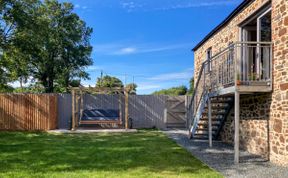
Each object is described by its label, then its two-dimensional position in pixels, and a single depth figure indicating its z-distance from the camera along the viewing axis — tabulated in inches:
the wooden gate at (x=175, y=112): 462.7
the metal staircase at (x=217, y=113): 287.2
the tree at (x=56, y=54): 534.7
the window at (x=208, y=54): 363.5
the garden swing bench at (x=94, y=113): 404.0
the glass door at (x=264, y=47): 211.7
